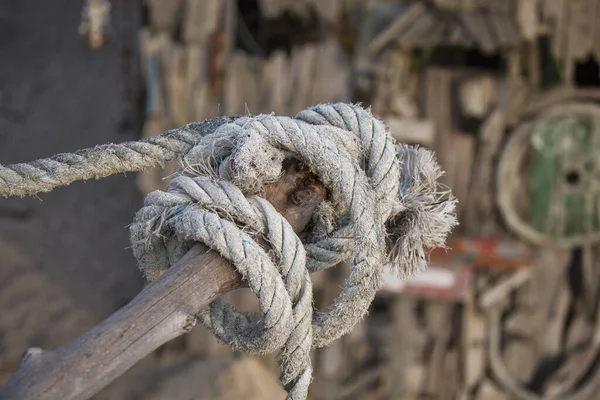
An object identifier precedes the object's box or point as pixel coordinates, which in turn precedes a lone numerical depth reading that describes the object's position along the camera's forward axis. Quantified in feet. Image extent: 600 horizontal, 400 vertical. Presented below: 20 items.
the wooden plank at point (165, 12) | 16.47
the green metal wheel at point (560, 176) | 15.16
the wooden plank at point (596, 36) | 15.26
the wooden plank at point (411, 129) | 14.69
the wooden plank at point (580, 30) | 15.31
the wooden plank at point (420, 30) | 14.33
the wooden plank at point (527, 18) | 14.99
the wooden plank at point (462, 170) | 15.21
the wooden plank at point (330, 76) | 14.94
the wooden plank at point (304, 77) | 15.17
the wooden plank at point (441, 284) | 14.78
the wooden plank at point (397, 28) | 14.40
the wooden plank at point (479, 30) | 14.10
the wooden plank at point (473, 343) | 15.30
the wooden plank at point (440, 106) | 15.21
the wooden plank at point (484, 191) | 15.17
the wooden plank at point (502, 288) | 15.20
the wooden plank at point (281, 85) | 15.34
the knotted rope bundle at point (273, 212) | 4.21
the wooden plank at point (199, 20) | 16.24
